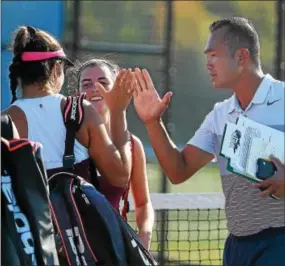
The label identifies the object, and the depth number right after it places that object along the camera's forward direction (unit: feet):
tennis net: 45.57
